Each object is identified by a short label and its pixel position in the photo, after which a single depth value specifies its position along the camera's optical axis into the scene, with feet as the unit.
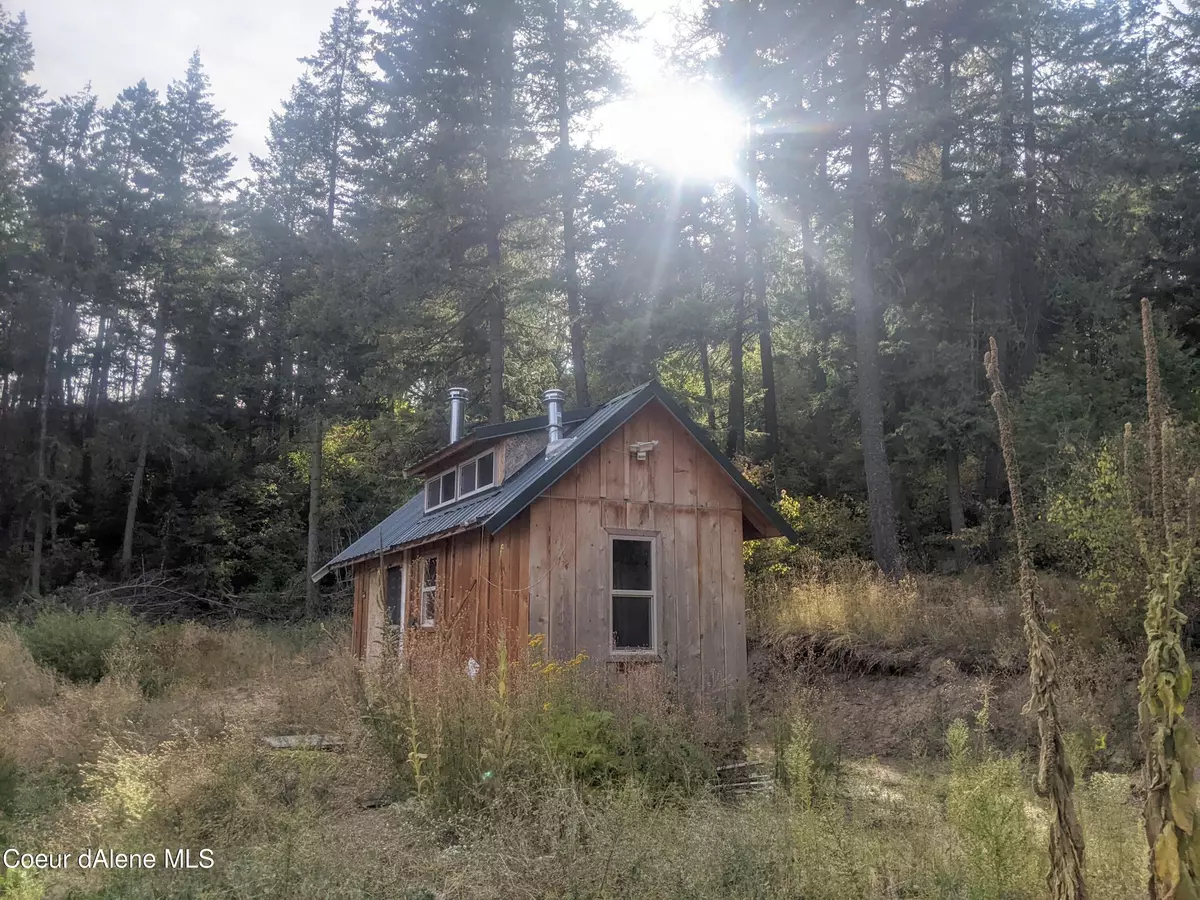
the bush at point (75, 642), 45.65
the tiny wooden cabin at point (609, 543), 34.91
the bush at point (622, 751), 22.13
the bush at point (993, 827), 14.12
